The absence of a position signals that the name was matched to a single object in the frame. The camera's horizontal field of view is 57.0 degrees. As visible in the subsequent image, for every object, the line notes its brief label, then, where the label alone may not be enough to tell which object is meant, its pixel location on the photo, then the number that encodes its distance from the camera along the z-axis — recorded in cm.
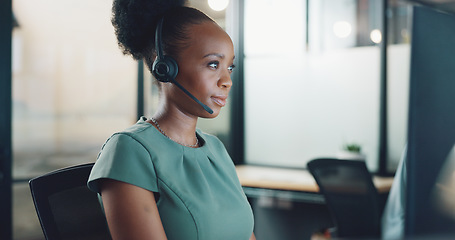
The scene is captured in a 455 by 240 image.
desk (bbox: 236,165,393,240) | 252
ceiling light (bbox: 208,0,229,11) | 326
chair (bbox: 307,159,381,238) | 190
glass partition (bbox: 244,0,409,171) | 291
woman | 77
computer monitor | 50
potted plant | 273
